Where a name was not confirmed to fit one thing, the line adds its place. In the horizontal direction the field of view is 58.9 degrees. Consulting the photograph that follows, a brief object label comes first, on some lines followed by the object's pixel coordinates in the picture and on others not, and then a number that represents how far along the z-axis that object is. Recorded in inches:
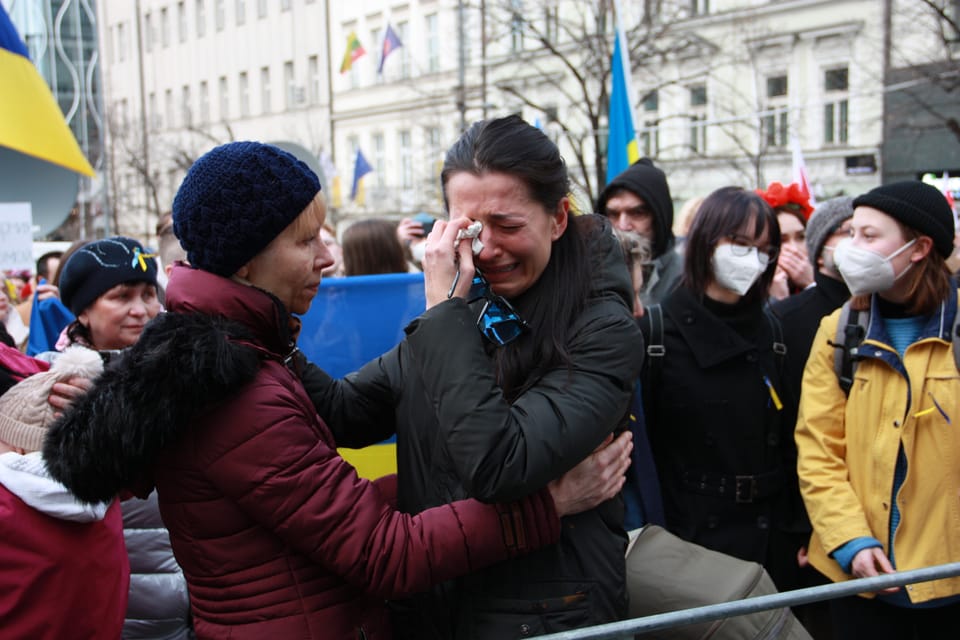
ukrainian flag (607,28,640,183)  247.6
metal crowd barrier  63.1
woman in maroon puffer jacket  61.6
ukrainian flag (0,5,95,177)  179.0
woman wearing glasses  122.9
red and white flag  305.6
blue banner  141.6
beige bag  80.6
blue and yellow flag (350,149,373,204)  829.2
